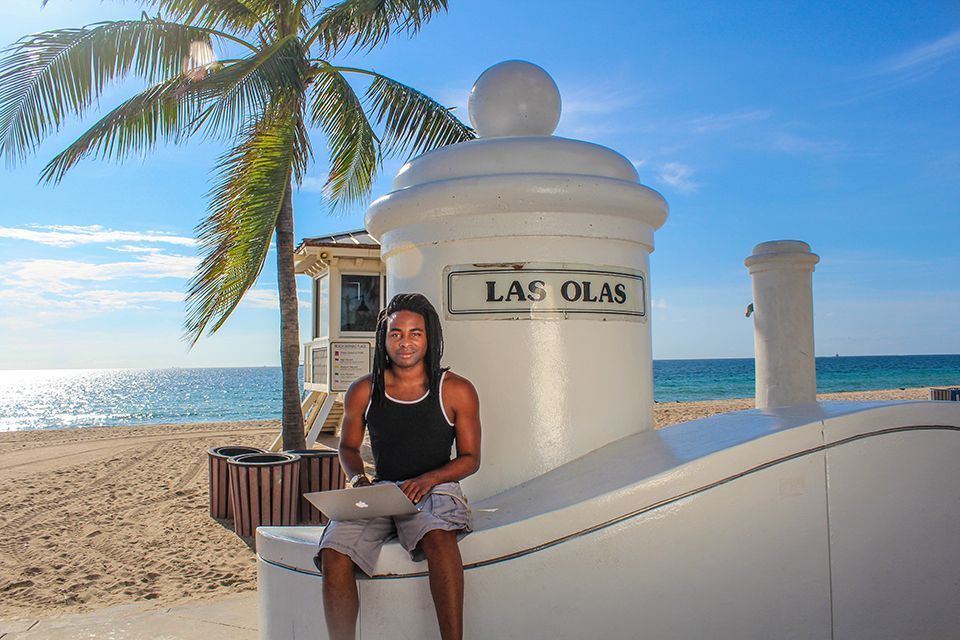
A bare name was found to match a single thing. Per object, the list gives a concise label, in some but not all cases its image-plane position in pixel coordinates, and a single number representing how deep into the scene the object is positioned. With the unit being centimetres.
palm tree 744
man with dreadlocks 224
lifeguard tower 1226
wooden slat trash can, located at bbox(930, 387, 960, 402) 1000
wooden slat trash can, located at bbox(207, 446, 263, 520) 786
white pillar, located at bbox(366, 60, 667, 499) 263
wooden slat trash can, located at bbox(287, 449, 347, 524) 743
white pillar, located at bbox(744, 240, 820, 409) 470
